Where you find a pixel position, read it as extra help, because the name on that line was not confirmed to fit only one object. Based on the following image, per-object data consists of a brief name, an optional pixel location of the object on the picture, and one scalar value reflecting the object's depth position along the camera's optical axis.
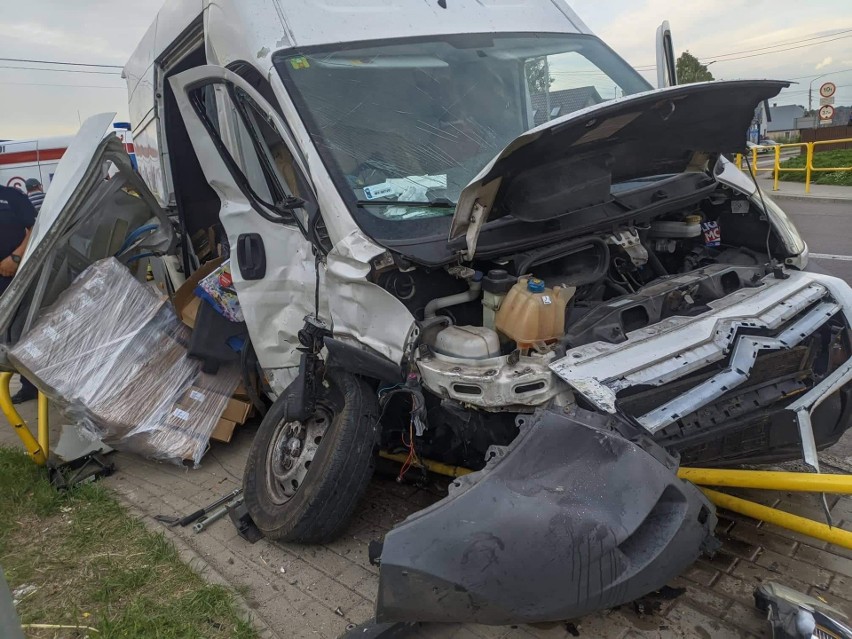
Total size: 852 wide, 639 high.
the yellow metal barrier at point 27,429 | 3.88
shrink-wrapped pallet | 3.91
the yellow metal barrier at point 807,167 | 12.96
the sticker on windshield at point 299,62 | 3.12
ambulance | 12.09
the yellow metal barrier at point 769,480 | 2.17
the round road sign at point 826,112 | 18.33
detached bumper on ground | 1.83
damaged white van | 1.91
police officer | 5.66
